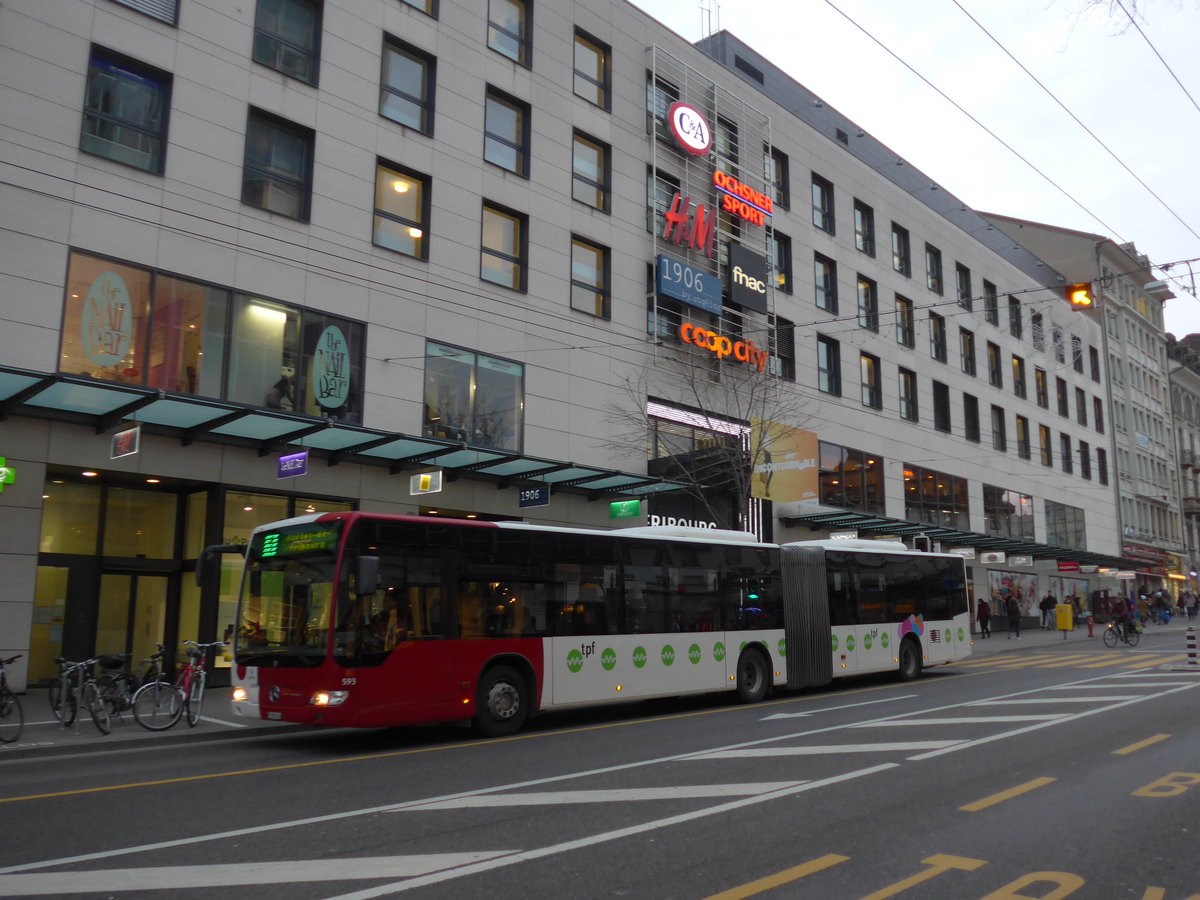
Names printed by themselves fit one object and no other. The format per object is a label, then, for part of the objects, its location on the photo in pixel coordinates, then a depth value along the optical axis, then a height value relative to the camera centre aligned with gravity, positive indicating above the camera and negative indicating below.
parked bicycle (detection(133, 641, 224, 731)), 13.77 -1.44
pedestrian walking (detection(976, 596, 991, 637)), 37.41 -0.54
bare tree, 26.44 +5.05
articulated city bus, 11.93 -0.29
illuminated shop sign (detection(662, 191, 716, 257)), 29.08 +11.33
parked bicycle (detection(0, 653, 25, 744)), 12.25 -1.53
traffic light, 15.48 +4.91
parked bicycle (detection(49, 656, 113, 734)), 13.15 -1.36
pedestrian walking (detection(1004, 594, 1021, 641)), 37.09 -0.44
